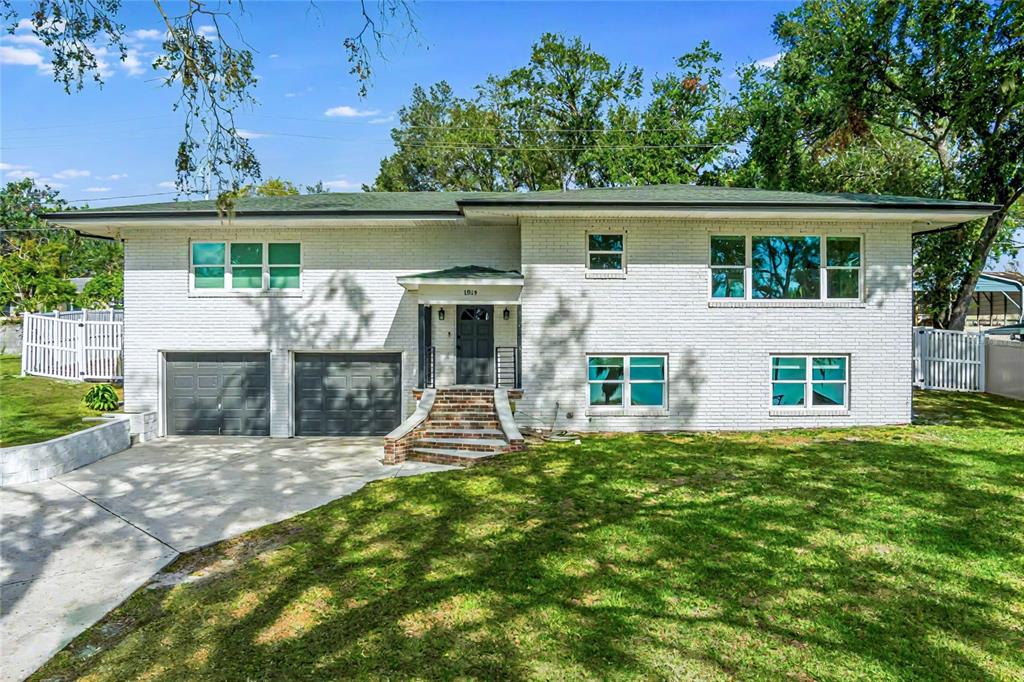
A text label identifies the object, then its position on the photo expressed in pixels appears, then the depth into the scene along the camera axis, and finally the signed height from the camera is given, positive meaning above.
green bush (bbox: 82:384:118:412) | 13.57 -1.45
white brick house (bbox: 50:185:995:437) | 12.62 +0.70
